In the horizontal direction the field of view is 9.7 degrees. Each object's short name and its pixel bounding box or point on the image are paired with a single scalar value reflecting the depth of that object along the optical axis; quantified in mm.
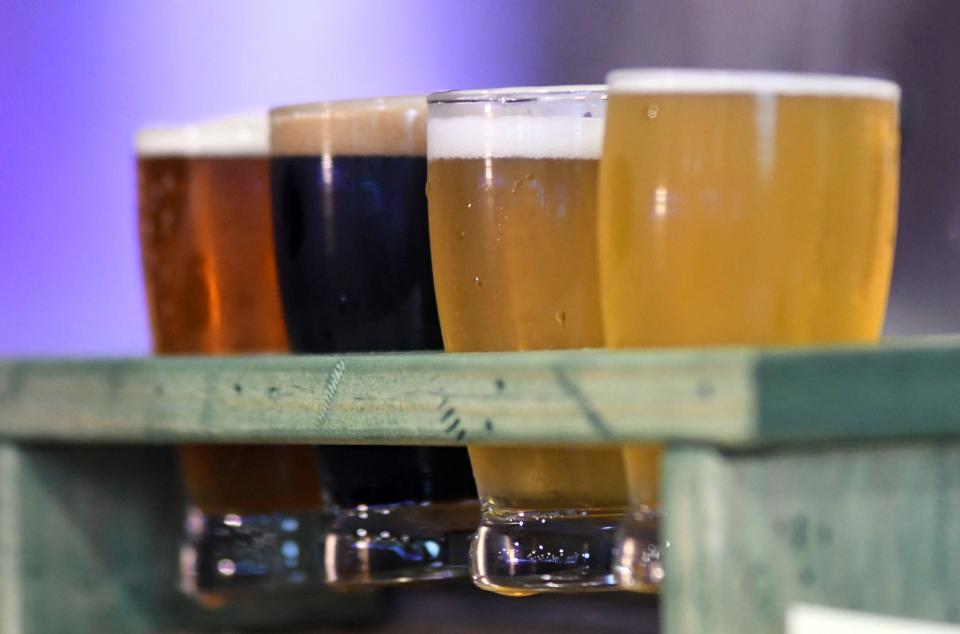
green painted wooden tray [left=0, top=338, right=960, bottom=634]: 1098
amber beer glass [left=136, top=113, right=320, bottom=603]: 1281
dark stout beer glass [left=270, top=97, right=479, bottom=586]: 1222
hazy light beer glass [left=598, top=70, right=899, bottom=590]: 1117
